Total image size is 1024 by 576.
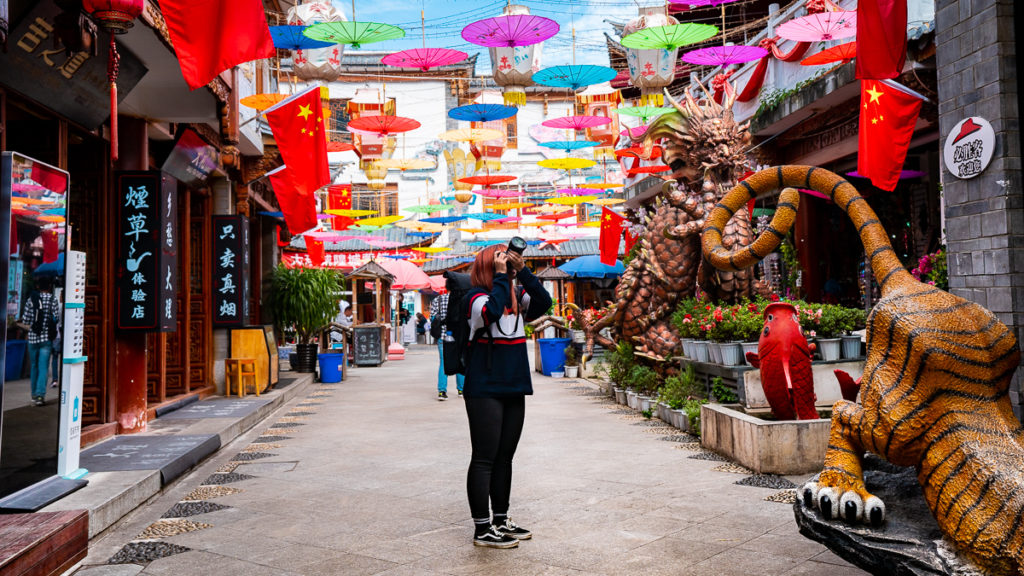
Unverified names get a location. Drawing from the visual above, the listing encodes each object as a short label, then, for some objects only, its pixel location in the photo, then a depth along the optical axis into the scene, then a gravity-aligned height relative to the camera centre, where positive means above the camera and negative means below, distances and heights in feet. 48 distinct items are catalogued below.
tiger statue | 7.30 -1.20
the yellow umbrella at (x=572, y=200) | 63.00 +10.02
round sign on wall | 14.34 +3.17
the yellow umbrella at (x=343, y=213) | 59.33 +8.80
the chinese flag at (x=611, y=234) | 48.91 +5.40
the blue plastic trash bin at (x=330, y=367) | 50.72 -3.02
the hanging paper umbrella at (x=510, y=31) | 31.04 +12.11
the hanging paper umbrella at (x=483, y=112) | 39.14 +11.00
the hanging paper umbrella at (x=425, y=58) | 34.71 +12.44
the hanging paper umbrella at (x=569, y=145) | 54.08 +12.56
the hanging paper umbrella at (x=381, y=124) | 43.09 +11.42
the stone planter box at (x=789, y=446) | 18.49 -3.25
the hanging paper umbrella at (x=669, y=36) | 29.58 +11.18
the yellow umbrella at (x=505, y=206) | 75.50 +12.93
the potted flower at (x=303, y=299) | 48.52 +1.55
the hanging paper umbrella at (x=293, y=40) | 29.89 +11.59
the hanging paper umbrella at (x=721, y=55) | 33.27 +11.60
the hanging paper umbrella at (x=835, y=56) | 29.01 +10.11
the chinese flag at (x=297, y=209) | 33.09 +5.06
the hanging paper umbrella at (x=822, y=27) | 29.01 +11.10
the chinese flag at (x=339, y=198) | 64.75 +10.78
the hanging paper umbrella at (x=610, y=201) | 74.19 +11.59
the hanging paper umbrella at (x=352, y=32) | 28.96 +11.38
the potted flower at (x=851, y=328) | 23.90 -0.51
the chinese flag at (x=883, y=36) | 17.46 +6.43
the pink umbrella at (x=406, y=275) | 75.82 +4.78
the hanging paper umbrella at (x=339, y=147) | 49.39 +11.58
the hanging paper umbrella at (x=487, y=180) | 56.95 +10.59
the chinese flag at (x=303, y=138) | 28.32 +7.08
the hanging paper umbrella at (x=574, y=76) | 34.58 +11.37
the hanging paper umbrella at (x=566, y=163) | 52.29 +10.83
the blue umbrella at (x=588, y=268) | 68.33 +4.50
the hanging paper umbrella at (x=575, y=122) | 44.06 +11.53
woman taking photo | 13.79 -1.24
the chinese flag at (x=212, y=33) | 15.93 +6.21
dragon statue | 27.48 +3.42
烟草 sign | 24.85 +2.49
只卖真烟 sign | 36.99 +2.58
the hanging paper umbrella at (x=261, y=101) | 34.53 +10.33
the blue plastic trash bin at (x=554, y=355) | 51.37 -2.52
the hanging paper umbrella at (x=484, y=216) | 74.53 +10.33
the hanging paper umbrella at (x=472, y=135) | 49.03 +12.16
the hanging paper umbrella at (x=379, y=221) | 66.03 +8.91
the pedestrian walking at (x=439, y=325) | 35.14 -0.22
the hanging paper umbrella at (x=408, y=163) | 57.60 +13.11
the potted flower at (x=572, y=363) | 49.97 -3.06
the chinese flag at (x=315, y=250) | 63.31 +6.26
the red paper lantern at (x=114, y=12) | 15.01 +6.33
